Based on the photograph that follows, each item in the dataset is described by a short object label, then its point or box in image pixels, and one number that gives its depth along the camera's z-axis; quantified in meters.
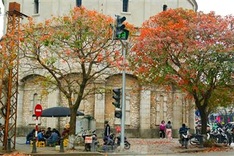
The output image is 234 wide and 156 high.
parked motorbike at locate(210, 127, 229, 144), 28.08
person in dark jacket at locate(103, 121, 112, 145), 23.19
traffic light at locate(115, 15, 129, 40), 20.80
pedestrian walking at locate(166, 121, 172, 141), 35.09
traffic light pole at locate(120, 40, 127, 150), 22.68
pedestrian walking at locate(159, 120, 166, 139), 35.31
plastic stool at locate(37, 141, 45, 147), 25.83
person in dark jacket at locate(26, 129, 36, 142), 27.52
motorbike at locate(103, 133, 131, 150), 23.12
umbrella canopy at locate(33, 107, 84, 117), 28.19
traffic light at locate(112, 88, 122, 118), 22.11
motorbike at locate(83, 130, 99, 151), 22.47
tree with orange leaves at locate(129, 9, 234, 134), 24.02
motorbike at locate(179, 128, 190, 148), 24.62
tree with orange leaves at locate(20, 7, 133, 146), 23.31
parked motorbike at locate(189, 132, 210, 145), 25.59
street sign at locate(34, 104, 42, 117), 20.80
